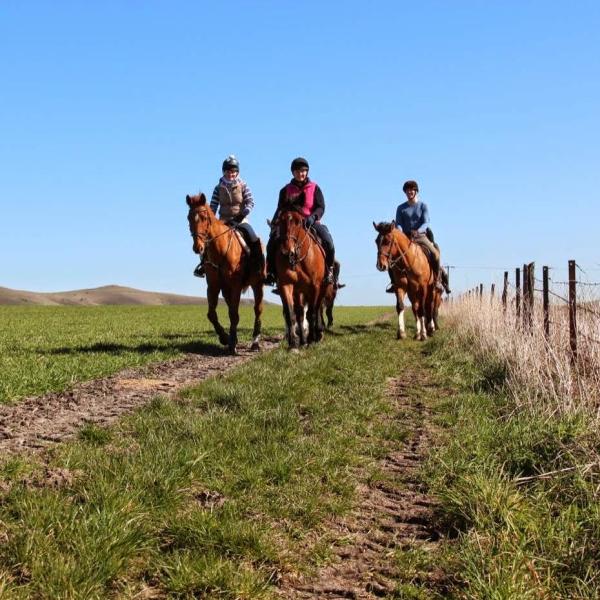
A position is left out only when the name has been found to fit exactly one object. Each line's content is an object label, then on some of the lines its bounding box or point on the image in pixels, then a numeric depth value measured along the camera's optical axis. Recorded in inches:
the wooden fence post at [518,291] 536.1
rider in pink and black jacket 510.6
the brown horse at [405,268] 626.5
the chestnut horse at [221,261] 485.7
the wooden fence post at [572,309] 346.0
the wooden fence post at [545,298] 412.8
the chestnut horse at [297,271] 495.8
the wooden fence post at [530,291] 444.1
